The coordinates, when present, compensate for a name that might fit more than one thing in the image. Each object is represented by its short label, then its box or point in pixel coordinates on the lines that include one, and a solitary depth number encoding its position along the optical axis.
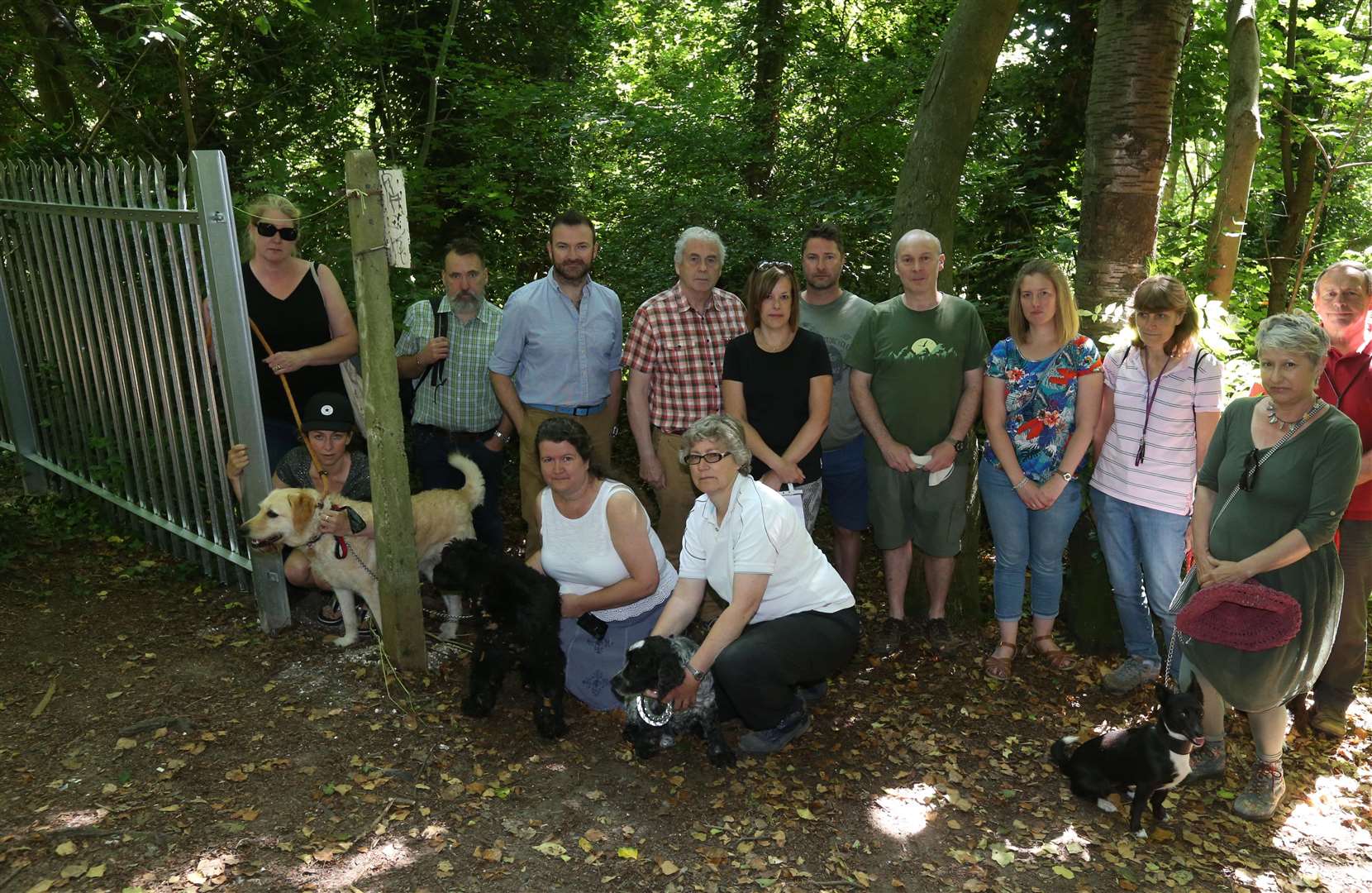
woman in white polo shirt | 3.96
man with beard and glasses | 5.38
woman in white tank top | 4.21
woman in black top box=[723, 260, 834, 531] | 4.80
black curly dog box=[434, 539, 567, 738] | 4.09
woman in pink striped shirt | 4.43
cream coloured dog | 4.61
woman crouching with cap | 4.78
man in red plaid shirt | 5.08
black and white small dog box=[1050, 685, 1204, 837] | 3.68
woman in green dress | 3.68
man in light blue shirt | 5.16
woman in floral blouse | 4.66
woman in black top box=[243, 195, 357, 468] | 4.84
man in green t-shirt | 4.86
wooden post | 4.20
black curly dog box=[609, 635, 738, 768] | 3.82
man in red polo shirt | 4.21
